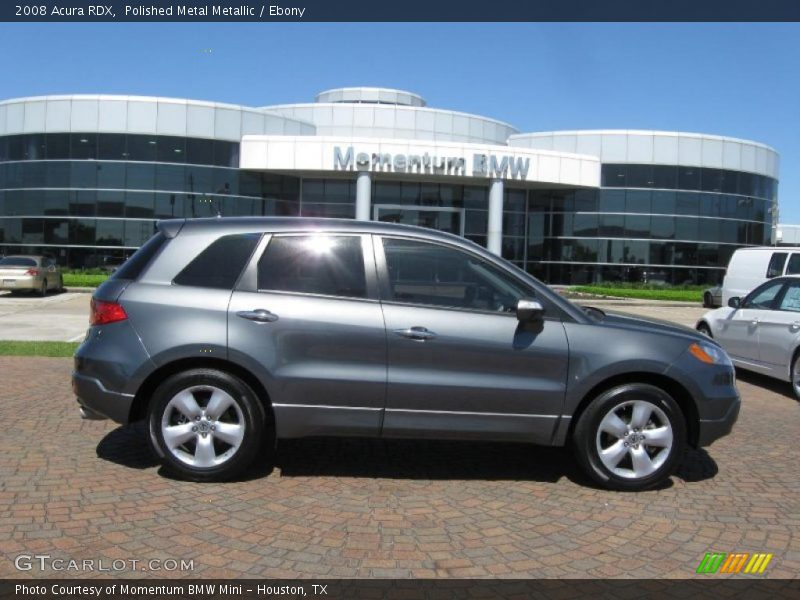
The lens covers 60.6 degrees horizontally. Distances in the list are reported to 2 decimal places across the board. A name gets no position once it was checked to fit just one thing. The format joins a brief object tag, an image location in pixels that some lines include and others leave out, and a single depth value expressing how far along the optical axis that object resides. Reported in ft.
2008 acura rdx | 15.35
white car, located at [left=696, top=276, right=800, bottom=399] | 27.73
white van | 52.75
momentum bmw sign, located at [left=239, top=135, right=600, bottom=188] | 107.04
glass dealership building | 103.96
